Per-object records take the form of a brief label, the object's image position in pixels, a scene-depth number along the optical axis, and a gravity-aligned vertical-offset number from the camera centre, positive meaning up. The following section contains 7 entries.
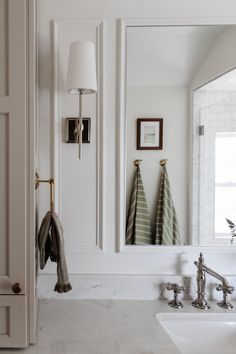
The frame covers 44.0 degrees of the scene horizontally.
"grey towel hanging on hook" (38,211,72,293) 1.19 -0.33
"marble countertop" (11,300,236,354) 1.05 -0.65
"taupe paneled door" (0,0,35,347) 1.02 -0.02
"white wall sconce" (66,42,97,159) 1.25 +0.42
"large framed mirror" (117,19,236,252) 1.43 +0.17
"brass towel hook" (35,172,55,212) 1.24 -0.11
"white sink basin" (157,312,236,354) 1.25 -0.71
